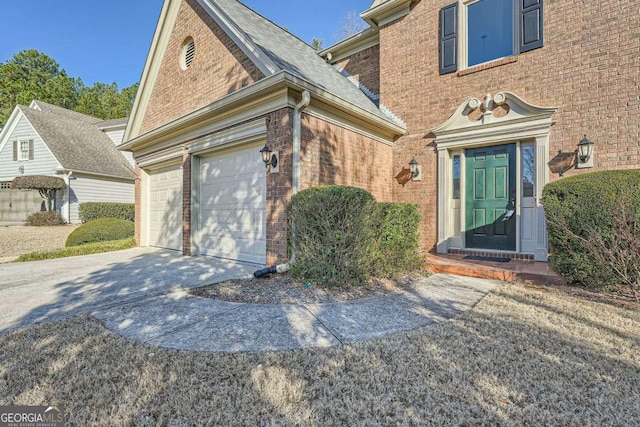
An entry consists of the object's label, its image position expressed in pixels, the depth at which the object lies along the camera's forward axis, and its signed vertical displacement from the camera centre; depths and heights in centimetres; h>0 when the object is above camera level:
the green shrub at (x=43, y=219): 1415 -33
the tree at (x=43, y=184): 1413 +127
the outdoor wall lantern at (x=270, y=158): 548 +97
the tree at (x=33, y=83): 2797 +1329
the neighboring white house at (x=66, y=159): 1532 +285
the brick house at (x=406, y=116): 545 +196
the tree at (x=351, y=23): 1884 +1159
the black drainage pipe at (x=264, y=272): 497 -97
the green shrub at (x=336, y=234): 444 -32
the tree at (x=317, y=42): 2450 +1362
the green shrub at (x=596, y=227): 388 -20
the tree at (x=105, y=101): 3206 +1228
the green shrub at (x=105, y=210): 1523 +9
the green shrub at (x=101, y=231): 923 -61
